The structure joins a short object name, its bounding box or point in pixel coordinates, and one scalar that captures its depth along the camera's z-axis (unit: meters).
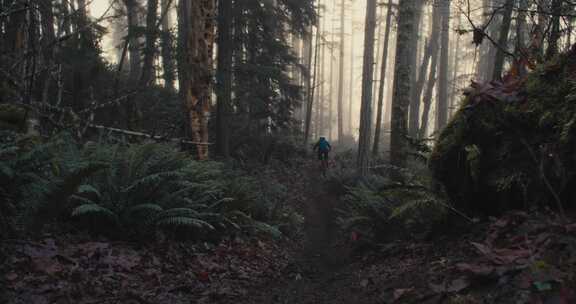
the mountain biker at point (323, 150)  16.84
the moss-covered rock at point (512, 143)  3.54
